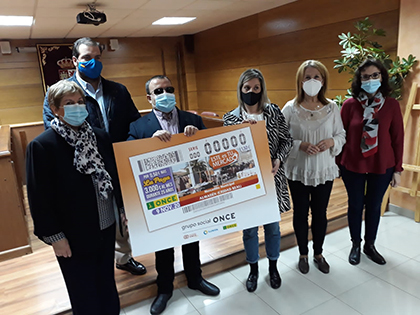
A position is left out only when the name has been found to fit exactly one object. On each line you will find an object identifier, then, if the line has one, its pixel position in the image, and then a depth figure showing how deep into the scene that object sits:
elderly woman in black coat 1.28
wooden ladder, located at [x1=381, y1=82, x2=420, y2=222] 2.79
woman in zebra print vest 1.81
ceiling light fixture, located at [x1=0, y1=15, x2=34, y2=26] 4.25
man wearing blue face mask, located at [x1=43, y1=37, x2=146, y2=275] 1.68
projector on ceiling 3.93
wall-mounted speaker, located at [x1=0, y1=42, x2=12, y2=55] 5.78
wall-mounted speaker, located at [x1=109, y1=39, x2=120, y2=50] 6.59
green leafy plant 2.80
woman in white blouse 1.95
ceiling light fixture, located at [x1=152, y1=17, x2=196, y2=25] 5.28
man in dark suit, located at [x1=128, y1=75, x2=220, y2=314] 1.67
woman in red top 2.07
